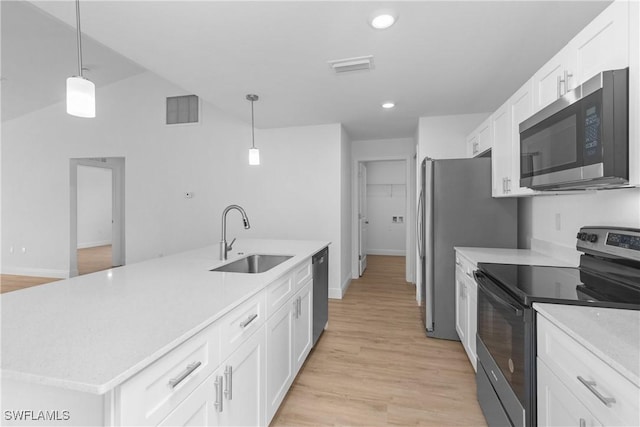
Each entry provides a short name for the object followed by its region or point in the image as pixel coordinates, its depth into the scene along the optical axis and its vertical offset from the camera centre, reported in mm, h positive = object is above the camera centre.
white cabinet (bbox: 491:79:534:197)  2080 +556
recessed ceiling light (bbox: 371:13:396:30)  1813 +1200
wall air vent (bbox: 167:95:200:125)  4848 +1697
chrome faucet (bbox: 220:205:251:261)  2203 -237
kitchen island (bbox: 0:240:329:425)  721 -364
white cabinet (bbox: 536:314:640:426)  772 -531
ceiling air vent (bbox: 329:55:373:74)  2373 +1221
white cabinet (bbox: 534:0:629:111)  1206 +747
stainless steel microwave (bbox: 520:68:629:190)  1189 +341
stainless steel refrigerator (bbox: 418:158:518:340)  2758 -98
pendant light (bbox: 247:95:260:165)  3006 +571
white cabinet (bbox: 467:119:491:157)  2850 +766
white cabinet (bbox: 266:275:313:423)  1679 -868
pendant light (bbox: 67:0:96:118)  1272 +507
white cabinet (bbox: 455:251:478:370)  2227 -764
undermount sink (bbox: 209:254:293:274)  2409 -414
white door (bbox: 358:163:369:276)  5524 -76
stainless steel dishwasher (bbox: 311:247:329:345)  2619 -746
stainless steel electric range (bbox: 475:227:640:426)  1251 -381
